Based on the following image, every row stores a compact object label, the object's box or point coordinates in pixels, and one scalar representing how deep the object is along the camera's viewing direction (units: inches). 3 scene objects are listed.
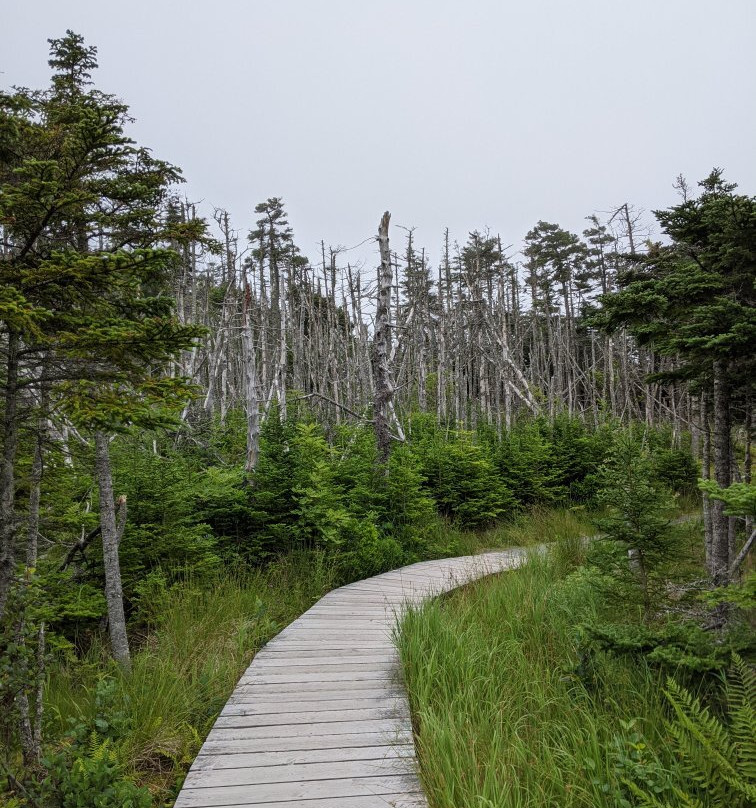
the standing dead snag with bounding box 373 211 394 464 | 370.3
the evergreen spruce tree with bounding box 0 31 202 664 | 109.8
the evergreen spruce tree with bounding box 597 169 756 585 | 137.9
